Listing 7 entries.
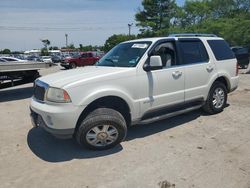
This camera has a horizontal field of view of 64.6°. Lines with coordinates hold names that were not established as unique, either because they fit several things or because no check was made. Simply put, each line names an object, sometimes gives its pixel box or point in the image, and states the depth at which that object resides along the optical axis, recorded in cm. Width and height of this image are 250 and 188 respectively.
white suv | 302
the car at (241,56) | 1281
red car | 1854
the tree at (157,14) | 3337
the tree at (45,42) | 7300
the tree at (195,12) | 3642
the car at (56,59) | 3122
